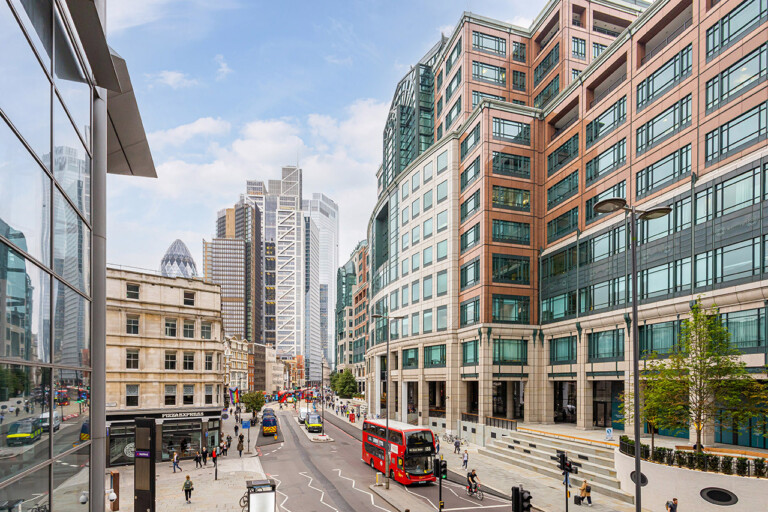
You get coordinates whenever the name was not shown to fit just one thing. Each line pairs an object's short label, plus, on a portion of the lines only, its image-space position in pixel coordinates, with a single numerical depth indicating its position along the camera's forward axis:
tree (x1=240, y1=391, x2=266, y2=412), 75.94
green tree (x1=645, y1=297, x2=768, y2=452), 26.06
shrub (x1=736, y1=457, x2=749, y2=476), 23.38
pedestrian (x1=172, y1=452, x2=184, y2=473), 39.06
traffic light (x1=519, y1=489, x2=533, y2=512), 16.77
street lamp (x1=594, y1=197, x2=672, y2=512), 14.95
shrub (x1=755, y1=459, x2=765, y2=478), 22.86
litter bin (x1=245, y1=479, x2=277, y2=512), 22.50
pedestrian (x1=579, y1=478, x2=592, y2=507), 28.09
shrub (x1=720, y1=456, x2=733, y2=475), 23.84
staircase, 30.89
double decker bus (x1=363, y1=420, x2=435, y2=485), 32.78
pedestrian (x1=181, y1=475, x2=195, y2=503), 29.45
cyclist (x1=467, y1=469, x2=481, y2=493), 30.25
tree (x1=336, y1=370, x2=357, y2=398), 109.29
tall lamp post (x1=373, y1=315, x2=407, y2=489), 34.47
